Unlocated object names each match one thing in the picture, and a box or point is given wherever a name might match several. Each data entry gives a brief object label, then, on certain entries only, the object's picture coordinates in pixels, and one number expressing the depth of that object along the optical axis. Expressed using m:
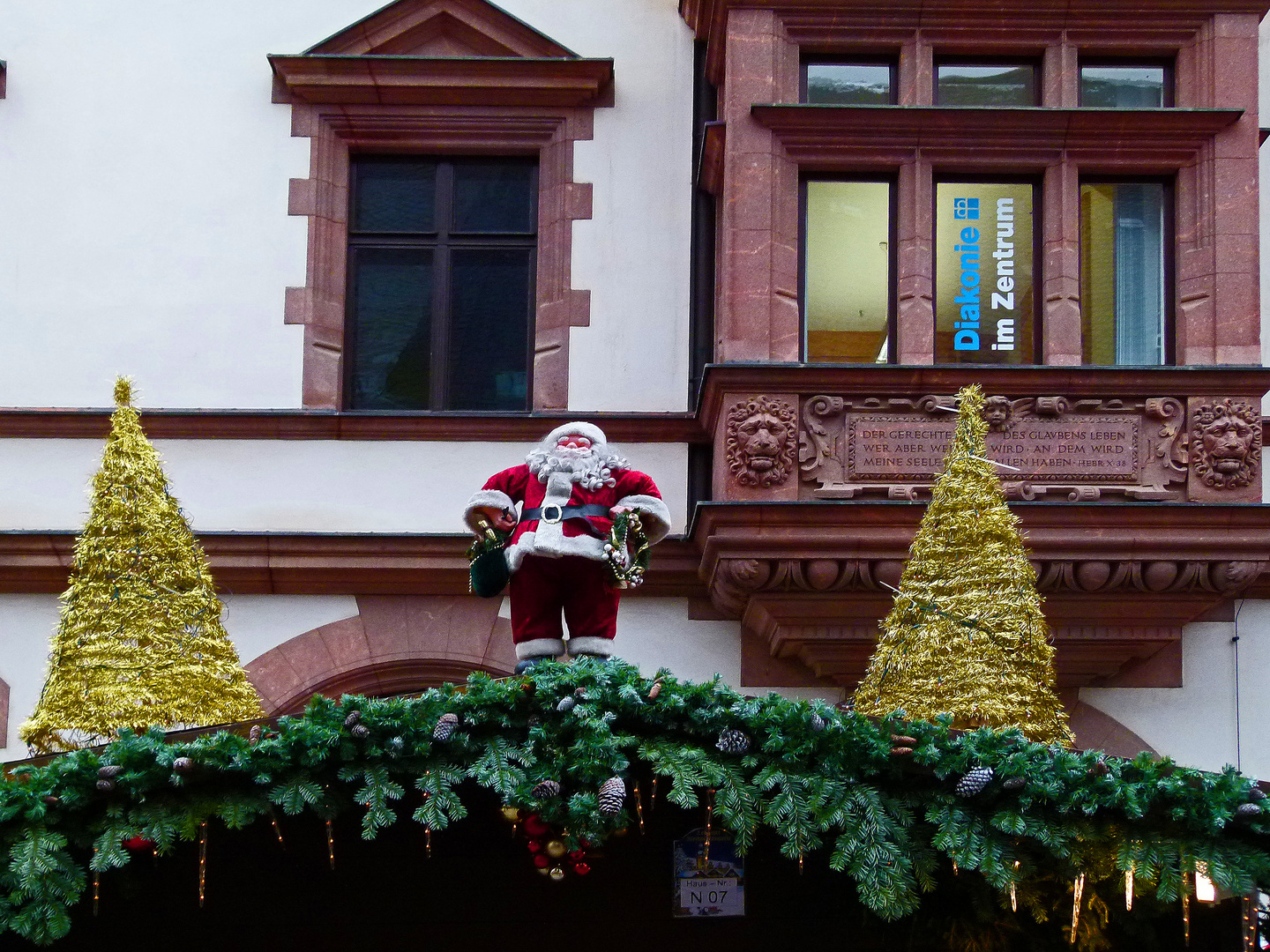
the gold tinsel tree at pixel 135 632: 9.06
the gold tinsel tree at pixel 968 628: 8.97
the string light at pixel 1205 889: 7.51
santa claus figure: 8.80
